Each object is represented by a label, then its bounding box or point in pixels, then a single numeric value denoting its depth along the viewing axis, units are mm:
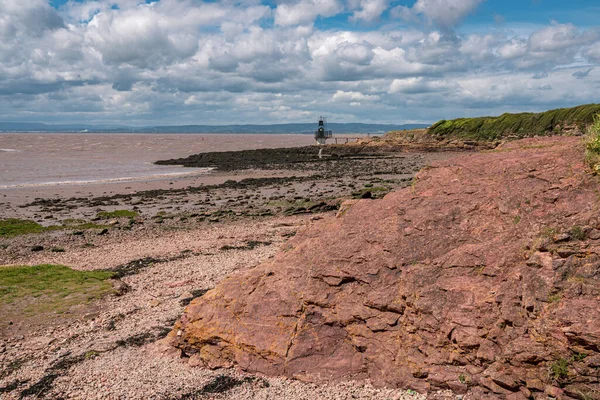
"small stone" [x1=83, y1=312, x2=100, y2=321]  12069
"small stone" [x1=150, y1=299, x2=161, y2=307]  12711
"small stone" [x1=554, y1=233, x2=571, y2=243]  6758
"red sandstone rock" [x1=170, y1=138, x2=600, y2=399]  6348
